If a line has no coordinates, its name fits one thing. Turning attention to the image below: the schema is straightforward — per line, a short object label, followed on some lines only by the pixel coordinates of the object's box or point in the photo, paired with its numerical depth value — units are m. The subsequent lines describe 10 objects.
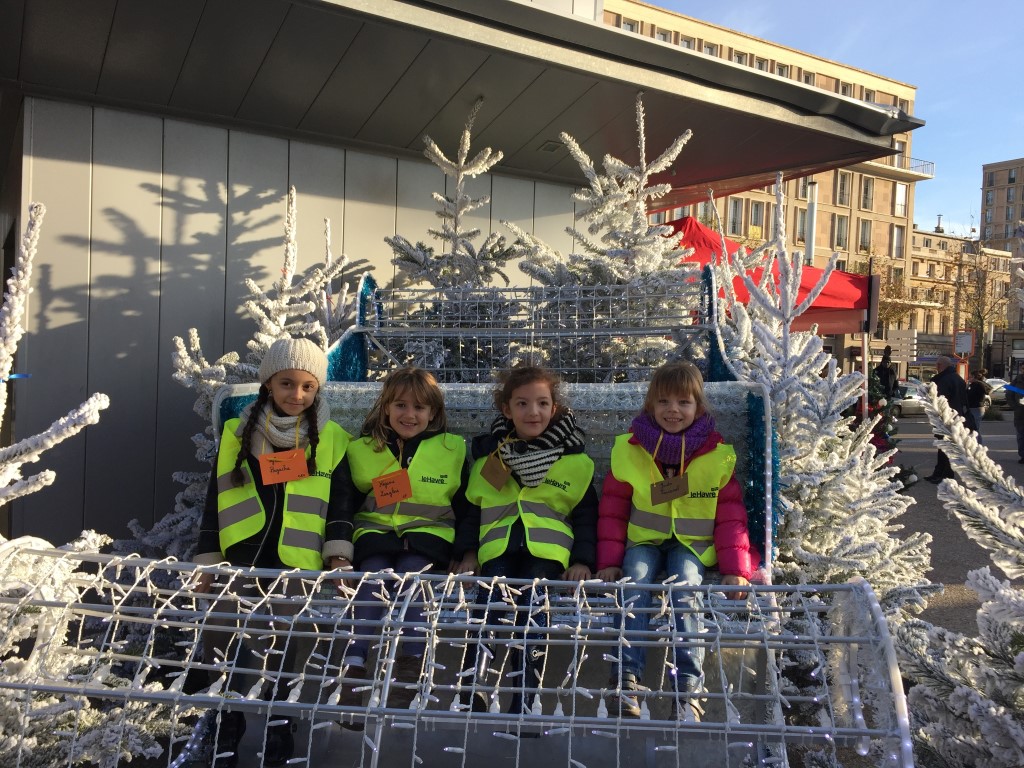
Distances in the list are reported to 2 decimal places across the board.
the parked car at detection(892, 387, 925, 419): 26.63
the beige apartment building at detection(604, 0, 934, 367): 45.66
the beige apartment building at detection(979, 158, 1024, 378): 87.69
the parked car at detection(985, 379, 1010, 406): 31.81
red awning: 8.16
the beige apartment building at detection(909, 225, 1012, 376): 40.38
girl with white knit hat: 3.01
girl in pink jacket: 2.95
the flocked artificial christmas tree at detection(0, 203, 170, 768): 1.96
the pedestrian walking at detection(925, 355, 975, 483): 11.39
